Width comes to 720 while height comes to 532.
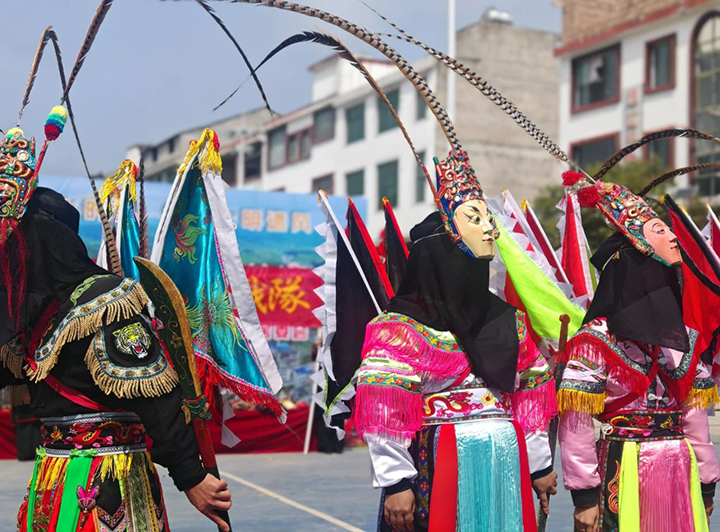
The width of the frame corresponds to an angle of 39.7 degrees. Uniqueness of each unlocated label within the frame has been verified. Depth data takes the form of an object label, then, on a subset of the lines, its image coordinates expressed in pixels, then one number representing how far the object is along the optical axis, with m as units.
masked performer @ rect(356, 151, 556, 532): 3.36
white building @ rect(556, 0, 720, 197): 22.69
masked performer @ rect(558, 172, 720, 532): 3.89
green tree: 20.80
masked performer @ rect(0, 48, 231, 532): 3.04
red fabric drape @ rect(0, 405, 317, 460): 12.84
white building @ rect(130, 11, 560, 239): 30.17
